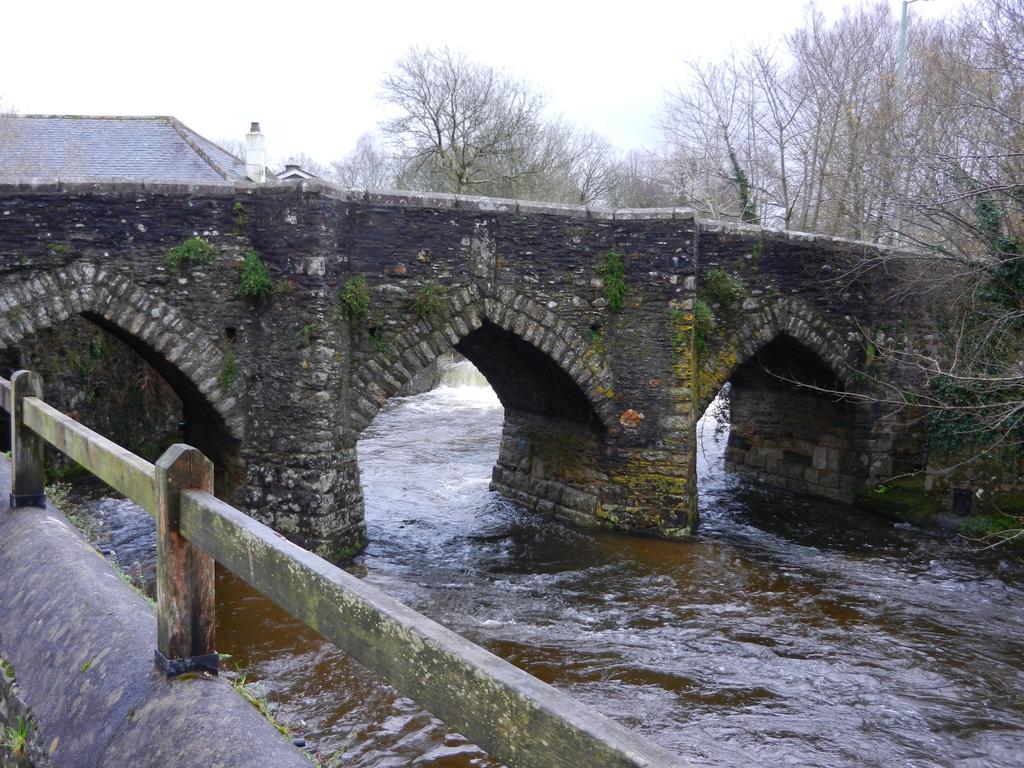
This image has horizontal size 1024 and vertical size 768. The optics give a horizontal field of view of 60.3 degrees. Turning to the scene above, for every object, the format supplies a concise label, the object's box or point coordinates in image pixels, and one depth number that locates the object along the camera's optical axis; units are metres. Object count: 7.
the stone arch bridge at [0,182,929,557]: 7.71
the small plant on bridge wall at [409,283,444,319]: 8.66
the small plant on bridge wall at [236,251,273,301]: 7.97
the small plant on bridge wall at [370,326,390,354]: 8.59
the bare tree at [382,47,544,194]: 25.02
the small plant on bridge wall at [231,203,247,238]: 7.99
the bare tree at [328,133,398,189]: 41.15
